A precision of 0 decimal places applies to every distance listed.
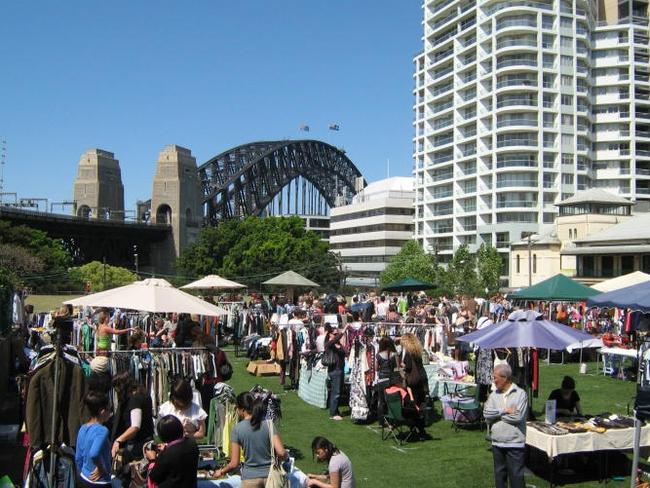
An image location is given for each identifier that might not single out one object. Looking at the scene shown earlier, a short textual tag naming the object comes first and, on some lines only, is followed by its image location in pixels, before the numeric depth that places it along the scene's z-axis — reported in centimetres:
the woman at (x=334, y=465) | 650
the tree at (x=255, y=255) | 7456
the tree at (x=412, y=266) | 6638
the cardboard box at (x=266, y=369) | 1627
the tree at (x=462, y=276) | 5338
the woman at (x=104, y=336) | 1248
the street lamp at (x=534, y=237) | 6049
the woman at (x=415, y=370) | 1041
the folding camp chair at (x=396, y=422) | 998
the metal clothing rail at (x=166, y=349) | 934
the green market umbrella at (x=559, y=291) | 1831
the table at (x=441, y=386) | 1254
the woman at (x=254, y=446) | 620
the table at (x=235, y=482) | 660
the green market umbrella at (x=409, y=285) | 2495
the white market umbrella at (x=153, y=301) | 991
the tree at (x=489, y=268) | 5874
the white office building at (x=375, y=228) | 9344
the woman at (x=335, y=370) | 1181
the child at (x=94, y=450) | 584
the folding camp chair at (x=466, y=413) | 1106
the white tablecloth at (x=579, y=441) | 798
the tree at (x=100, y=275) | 5688
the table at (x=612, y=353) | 1536
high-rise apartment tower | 6814
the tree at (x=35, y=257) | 5325
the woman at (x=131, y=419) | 679
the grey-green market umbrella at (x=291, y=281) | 2655
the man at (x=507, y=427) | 690
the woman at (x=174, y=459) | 527
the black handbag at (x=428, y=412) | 1082
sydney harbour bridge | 7944
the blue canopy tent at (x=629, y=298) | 1202
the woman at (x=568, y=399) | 932
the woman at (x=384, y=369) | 1071
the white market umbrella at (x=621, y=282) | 1905
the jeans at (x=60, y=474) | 586
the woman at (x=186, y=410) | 687
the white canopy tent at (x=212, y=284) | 2370
